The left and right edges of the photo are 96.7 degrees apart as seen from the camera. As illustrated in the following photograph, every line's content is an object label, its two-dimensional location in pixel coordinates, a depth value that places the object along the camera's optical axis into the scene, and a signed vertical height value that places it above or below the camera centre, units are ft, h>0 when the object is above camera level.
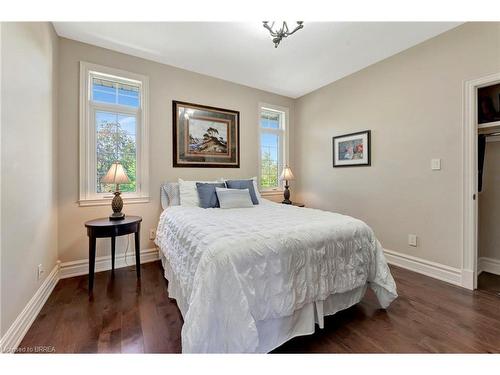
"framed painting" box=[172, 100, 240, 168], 10.27 +2.49
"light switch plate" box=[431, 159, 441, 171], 7.91 +0.83
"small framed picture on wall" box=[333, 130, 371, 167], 10.27 +1.83
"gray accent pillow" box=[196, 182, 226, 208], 8.83 -0.36
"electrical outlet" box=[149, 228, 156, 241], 9.59 -2.03
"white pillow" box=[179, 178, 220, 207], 8.98 -0.29
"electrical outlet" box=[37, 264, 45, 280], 6.07 -2.36
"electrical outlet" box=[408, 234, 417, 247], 8.62 -2.05
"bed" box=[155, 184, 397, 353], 3.77 -1.80
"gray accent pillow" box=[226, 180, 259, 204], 9.89 +0.04
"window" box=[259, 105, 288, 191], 13.05 +2.56
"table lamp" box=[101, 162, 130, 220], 7.61 +0.23
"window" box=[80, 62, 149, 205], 8.39 +2.28
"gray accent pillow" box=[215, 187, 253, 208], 8.68 -0.44
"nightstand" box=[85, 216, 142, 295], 6.91 -1.36
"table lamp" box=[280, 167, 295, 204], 12.28 +0.56
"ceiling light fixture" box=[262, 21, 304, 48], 6.29 +4.50
